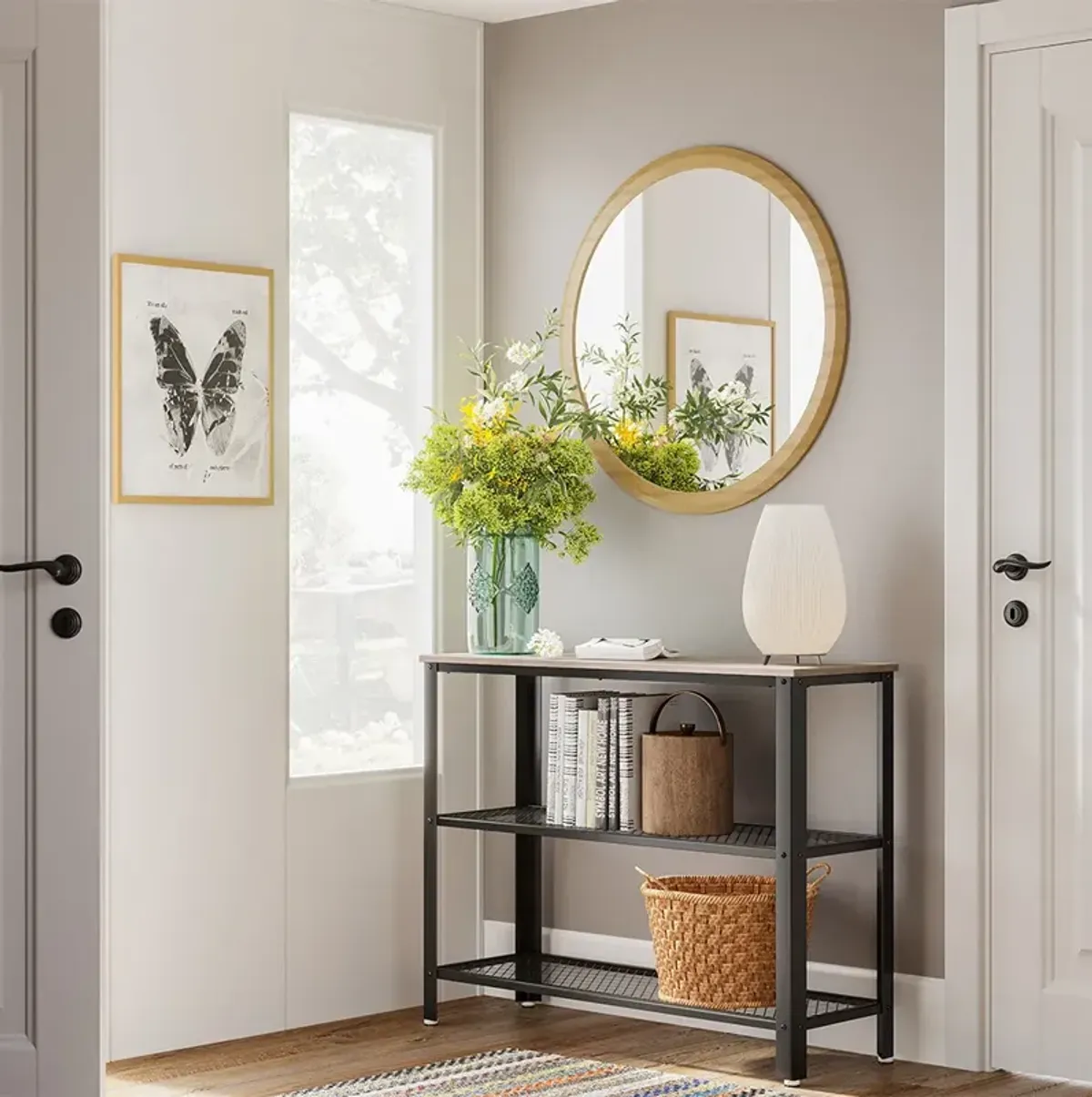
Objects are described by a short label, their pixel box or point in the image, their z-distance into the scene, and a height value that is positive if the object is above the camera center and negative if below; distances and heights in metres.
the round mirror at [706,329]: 4.24 +0.50
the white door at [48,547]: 3.37 +0.01
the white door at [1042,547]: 3.89 +0.01
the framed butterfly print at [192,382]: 4.16 +0.37
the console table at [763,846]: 3.86 -0.61
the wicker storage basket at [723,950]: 4.02 -0.82
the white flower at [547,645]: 4.37 -0.21
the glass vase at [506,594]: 4.45 -0.09
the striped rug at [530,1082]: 3.77 -1.04
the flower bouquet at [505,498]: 4.38 +0.12
